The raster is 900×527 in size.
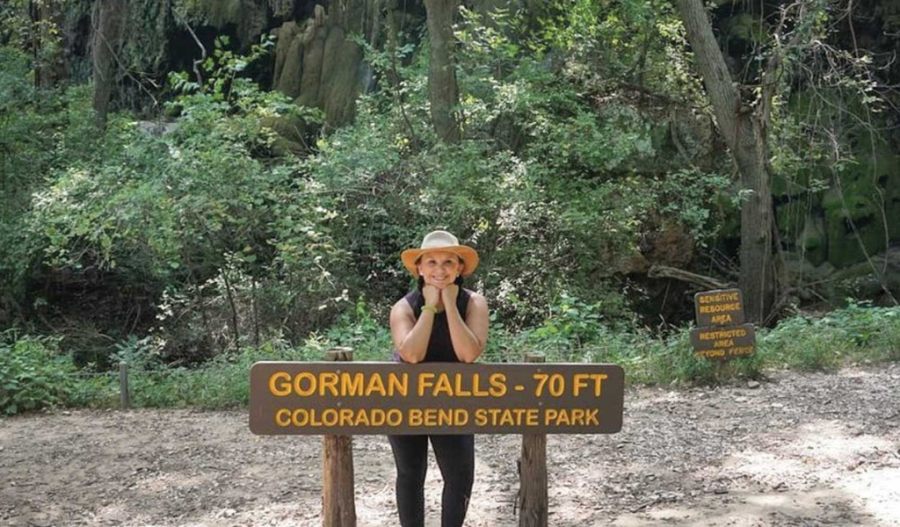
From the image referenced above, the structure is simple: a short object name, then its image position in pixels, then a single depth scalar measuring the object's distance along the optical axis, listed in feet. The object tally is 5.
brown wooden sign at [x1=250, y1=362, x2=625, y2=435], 12.22
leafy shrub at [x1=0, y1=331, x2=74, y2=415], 28.45
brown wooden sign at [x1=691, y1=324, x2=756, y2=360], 28.73
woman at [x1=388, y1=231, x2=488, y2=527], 12.38
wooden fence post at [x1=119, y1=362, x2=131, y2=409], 29.09
